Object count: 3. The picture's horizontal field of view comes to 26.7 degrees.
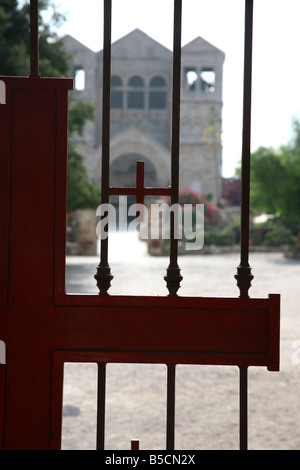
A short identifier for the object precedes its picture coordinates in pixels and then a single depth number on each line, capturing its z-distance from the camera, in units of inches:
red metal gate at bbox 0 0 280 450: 60.2
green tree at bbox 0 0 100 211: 523.2
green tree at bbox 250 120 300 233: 944.3
